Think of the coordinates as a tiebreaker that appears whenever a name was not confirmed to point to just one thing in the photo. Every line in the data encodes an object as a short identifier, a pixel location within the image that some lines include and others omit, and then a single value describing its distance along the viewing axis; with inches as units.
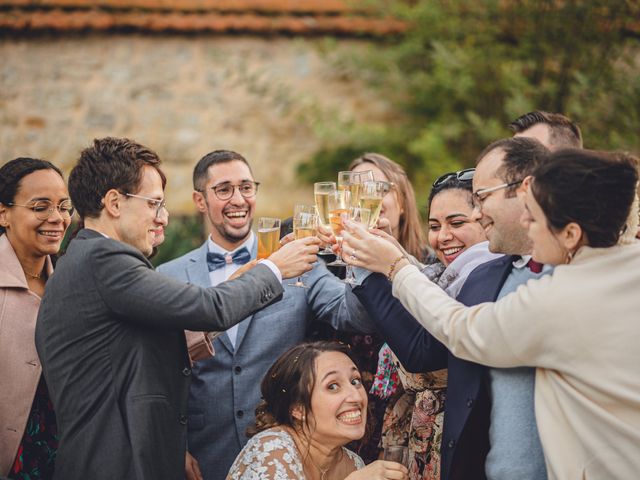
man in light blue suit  149.6
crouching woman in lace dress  124.0
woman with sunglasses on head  121.6
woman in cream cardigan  91.7
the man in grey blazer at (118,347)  118.3
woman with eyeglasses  137.7
